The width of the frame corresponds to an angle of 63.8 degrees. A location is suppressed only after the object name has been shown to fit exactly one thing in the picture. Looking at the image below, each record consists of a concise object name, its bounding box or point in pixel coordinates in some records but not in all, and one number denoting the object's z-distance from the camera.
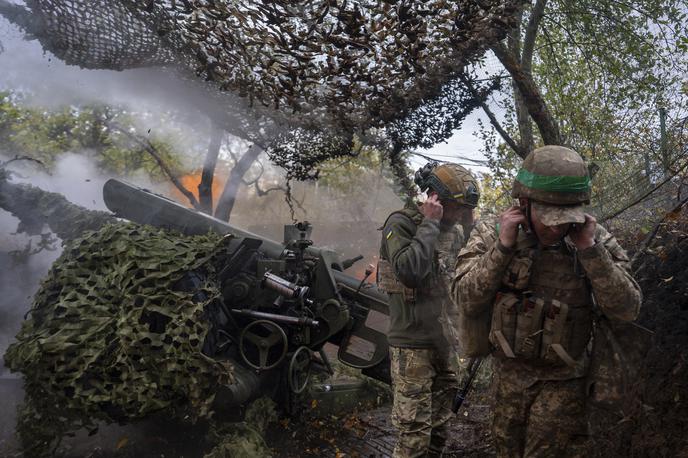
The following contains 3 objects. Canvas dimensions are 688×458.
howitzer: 5.29
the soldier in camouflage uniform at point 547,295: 2.72
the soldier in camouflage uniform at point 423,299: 3.71
